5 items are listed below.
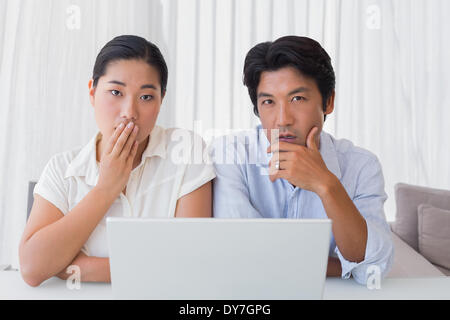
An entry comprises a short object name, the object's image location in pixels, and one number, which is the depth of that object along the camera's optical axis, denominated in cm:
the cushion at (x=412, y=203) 232
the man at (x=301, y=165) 113
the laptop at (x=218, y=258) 73
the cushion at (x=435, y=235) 217
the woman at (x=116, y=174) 110
